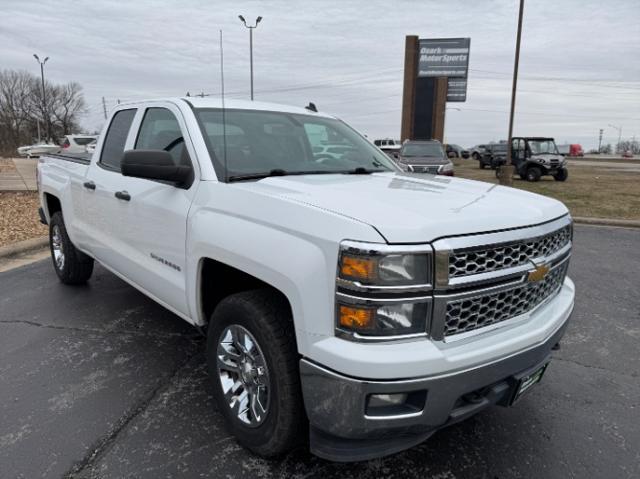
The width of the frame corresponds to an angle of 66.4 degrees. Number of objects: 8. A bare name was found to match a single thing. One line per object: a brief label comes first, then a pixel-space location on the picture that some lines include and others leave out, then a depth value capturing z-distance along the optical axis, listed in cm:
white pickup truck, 186
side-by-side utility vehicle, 1942
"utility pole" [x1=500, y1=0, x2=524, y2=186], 1772
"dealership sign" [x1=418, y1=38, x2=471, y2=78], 4419
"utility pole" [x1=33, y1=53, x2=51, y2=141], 6328
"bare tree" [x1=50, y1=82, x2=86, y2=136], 7144
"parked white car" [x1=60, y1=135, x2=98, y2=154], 1359
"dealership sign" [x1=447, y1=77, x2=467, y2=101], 4756
